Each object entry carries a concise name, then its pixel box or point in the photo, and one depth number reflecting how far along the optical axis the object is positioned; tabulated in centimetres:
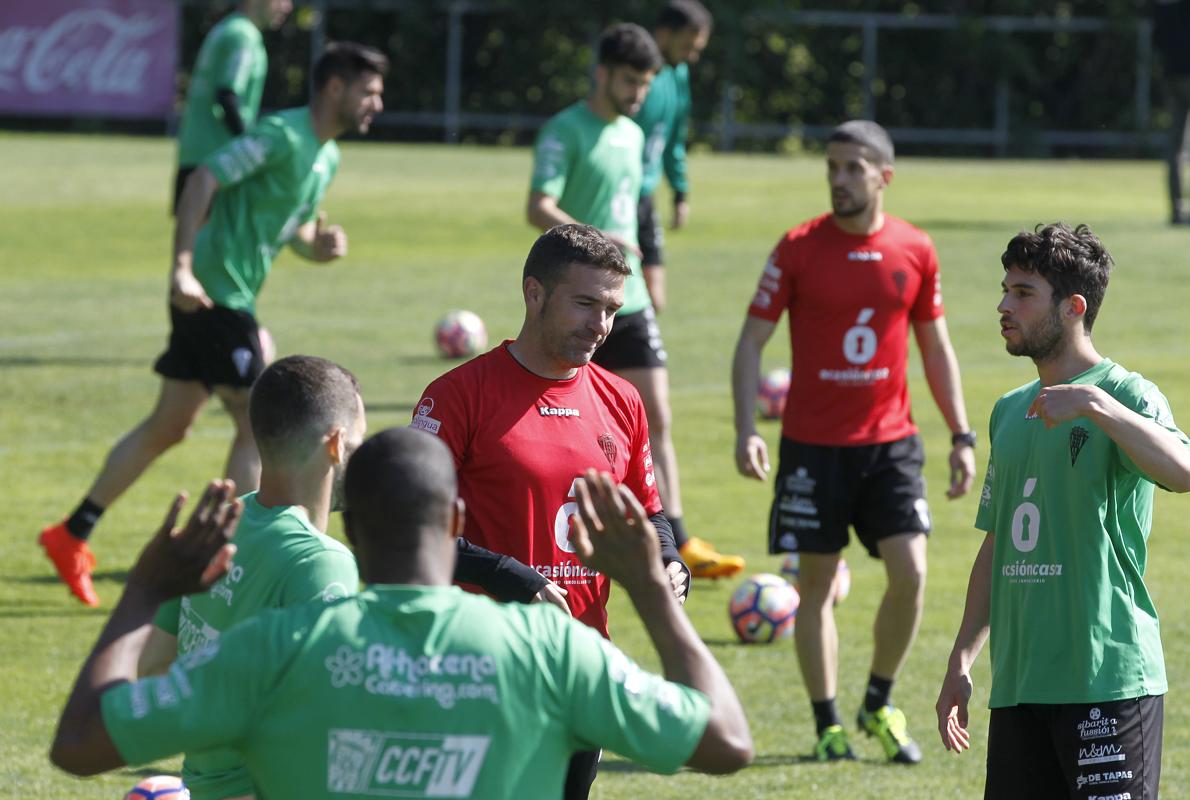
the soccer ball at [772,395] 2894
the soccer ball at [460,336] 3278
